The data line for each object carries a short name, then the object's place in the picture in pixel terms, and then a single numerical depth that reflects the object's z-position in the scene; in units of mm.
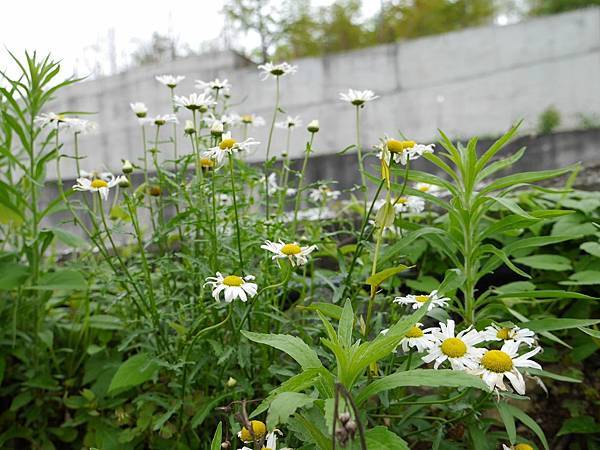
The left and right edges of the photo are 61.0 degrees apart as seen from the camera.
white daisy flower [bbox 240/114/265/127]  522
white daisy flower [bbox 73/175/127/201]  402
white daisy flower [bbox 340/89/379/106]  433
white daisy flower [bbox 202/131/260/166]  360
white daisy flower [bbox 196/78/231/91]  454
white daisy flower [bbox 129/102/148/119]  458
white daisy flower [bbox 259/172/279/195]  489
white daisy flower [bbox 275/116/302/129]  500
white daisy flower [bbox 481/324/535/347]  319
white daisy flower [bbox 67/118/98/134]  458
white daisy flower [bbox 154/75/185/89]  462
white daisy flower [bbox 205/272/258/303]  326
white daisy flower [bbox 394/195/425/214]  456
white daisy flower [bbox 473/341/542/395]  277
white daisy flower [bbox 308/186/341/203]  542
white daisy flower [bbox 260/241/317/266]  332
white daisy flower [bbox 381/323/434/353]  306
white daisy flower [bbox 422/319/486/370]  288
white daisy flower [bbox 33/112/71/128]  456
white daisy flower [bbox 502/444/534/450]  323
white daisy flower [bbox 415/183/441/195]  509
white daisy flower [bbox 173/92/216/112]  423
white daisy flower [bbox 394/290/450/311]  336
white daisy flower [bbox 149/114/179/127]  457
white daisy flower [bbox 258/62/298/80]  469
